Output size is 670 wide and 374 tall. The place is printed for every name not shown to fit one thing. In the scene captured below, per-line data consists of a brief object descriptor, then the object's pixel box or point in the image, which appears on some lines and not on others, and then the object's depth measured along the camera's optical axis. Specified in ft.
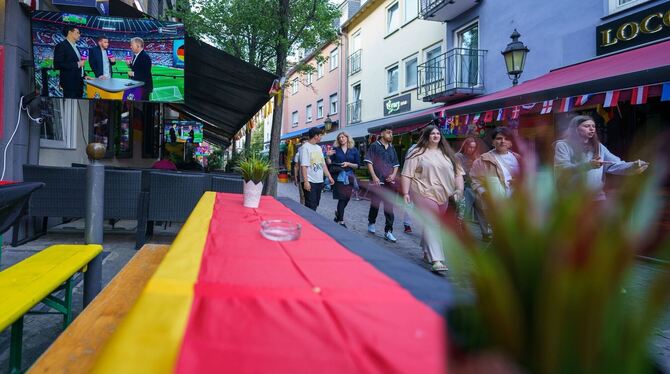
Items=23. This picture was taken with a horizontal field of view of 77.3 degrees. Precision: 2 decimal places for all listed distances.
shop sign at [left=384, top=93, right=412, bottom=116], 55.47
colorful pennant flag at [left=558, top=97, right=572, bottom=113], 20.54
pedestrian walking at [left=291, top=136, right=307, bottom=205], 23.51
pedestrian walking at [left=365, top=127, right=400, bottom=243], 21.38
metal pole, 10.63
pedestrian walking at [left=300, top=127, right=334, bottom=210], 21.70
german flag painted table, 2.56
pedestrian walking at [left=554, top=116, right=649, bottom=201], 12.96
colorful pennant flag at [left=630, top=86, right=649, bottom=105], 17.15
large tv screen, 16.76
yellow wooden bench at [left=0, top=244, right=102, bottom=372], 5.38
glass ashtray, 5.57
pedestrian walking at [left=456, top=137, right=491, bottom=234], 16.78
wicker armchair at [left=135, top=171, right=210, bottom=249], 16.80
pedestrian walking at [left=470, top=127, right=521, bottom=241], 14.94
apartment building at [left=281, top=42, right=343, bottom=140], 85.35
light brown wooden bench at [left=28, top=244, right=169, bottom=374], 4.33
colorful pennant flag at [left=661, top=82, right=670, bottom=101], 16.22
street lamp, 25.67
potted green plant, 9.22
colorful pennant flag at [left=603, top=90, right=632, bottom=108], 18.39
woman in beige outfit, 15.03
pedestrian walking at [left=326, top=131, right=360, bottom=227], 23.24
